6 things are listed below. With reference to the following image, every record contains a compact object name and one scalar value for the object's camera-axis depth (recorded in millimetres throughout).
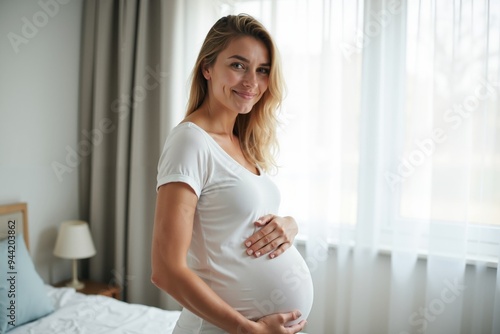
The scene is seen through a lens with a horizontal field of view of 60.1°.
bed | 1992
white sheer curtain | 2154
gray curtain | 2810
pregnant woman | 942
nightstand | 2712
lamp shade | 2670
